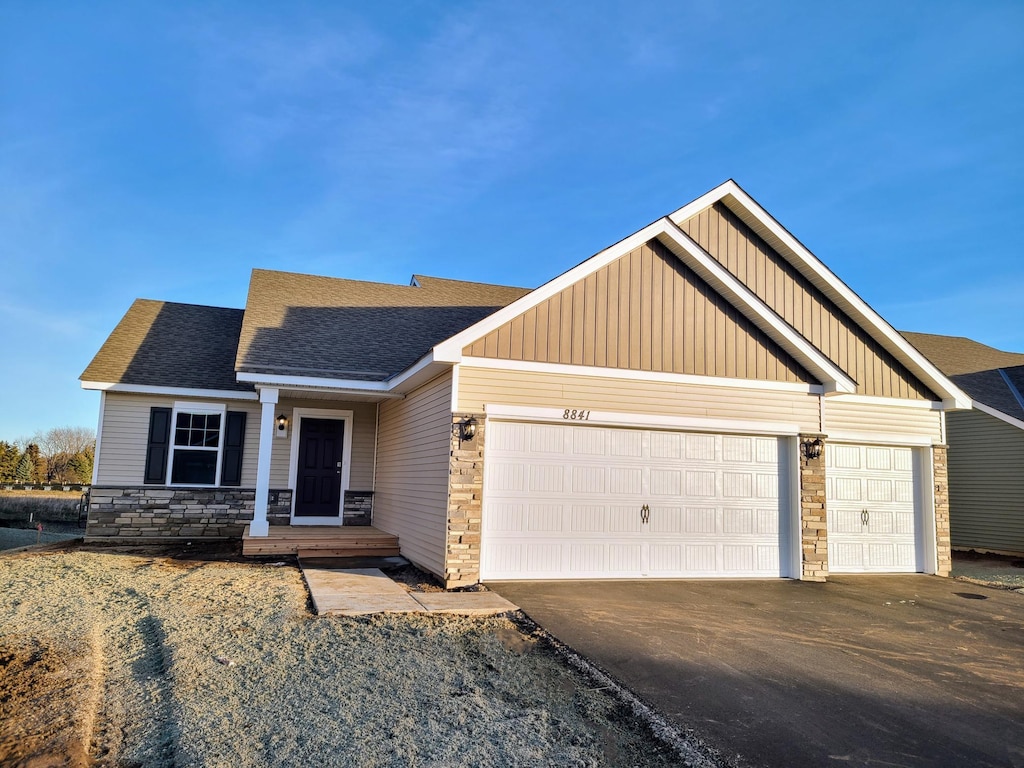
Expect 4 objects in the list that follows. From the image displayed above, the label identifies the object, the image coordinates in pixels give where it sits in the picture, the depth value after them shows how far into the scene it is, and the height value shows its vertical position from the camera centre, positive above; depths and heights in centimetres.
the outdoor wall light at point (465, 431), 823 +35
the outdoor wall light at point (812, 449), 978 +32
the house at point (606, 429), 864 +51
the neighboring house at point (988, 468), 1360 +17
